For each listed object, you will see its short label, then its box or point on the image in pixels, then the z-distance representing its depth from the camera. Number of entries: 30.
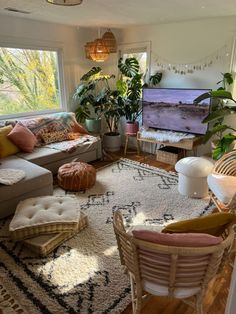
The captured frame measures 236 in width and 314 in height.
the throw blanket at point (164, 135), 3.74
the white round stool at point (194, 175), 2.81
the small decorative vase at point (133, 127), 4.39
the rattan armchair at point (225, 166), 2.59
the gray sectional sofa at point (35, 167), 2.51
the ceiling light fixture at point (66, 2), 1.77
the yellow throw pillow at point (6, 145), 3.21
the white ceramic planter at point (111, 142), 4.66
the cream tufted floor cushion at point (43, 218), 2.01
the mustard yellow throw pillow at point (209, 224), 1.21
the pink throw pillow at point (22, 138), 3.37
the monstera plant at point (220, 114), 2.42
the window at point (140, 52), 4.33
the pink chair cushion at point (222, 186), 2.22
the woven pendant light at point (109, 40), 3.83
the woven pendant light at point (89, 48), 3.85
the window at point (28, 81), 3.73
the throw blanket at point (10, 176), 2.45
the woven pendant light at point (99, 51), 3.80
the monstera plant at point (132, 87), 4.20
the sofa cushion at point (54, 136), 3.81
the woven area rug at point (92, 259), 1.64
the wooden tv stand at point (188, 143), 3.64
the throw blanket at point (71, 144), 3.60
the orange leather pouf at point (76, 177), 3.05
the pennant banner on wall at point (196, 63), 3.49
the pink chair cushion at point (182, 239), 1.07
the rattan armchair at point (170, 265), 1.08
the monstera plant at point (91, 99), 4.28
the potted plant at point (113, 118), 4.36
